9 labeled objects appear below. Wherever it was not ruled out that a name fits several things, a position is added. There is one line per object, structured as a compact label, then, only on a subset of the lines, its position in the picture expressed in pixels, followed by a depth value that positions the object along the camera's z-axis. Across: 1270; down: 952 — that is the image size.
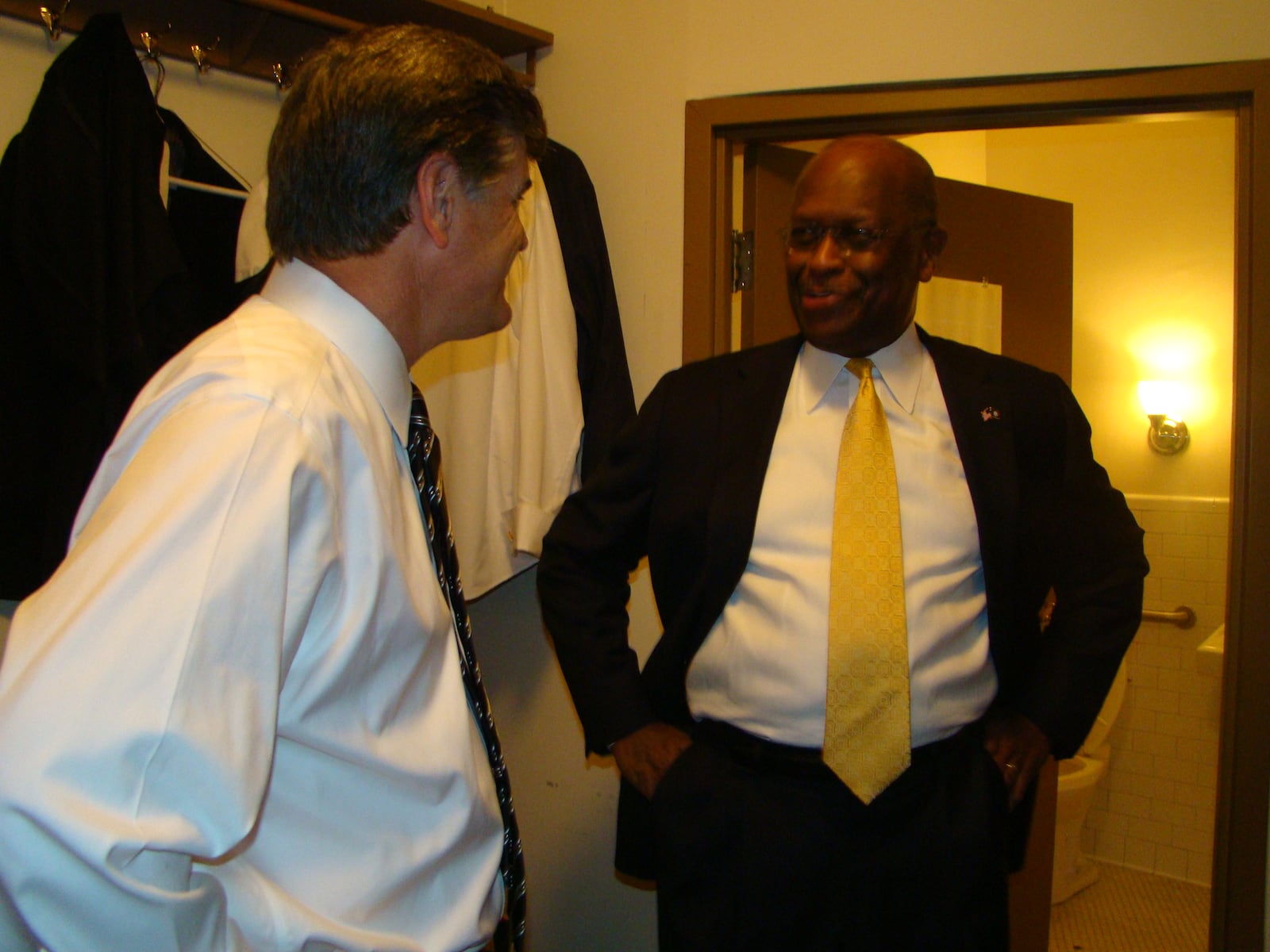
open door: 1.94
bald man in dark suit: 1.15
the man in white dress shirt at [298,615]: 0.50
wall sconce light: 3.12
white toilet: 2.88
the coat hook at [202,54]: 1.71
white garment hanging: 1.76
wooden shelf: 1.63
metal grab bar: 3.01
